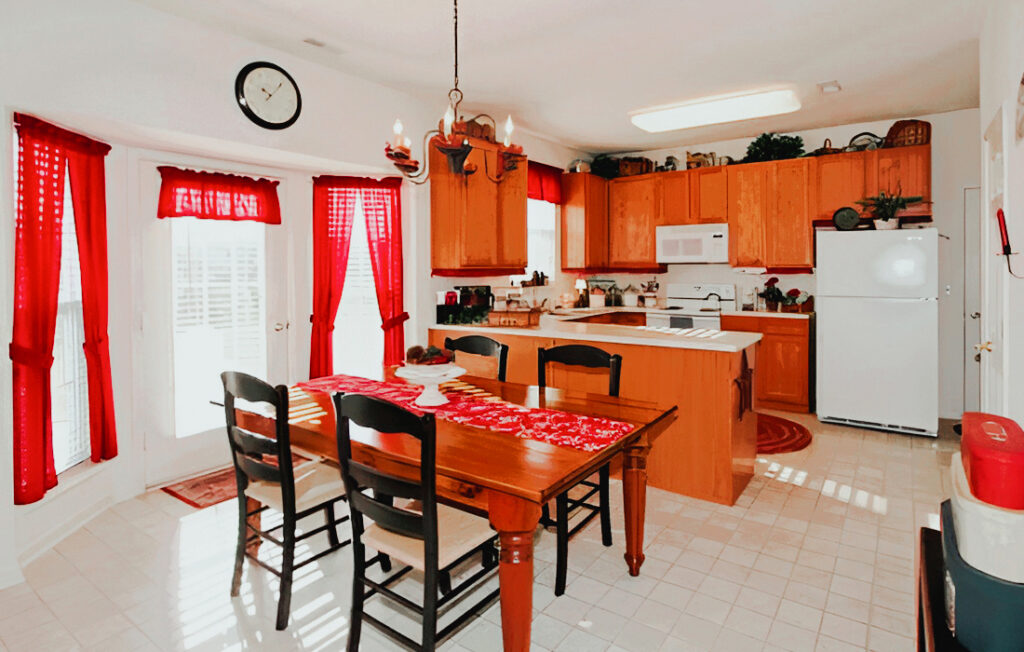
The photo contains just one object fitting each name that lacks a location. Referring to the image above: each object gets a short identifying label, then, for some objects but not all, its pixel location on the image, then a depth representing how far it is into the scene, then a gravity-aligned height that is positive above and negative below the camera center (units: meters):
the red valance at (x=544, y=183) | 5.53 +1.27
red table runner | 2.05 -0.44
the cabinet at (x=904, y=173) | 4.80 +1.12
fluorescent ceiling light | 4.39 +1.59
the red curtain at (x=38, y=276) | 2.62 +0.19
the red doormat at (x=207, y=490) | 3.34 -1.08
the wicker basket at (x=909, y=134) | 4.82 +1.45
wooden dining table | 1.68 -0.50
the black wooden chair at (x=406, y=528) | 1.68 -0.71
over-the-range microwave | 5.76 +0.65
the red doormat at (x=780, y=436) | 4.23 -1.04
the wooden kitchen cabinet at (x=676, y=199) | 5.95 +1.14
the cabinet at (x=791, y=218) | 5.29 +0.82
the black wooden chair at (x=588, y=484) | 2.37 -0.83
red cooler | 0.85 -0.25
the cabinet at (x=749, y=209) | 5.49 +0.95
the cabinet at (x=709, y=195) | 5.73 +1.13
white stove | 5.73 +0.01
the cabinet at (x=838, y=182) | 5.02 +1.10
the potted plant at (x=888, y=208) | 4.55 +0.77
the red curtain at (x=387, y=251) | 4.32 +0.46
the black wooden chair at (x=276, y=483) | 2.05 -0.71
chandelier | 2.40 +0.73
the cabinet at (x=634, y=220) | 6.18 +0.97
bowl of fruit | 2.35 -0.25
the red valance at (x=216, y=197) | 3.46 +0.75
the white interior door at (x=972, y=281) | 4.79 +0.18
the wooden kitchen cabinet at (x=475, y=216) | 4.39 +0.74
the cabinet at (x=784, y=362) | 5.20 -0.52
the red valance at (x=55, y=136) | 2.60 +0.88
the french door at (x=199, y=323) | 3.54 -0.06
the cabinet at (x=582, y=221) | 6.02 +0.93
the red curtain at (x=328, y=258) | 4.16 +0.40
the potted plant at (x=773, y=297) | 5.58 +0.08
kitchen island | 3.19 -0.52
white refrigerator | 4.39 -0.21
